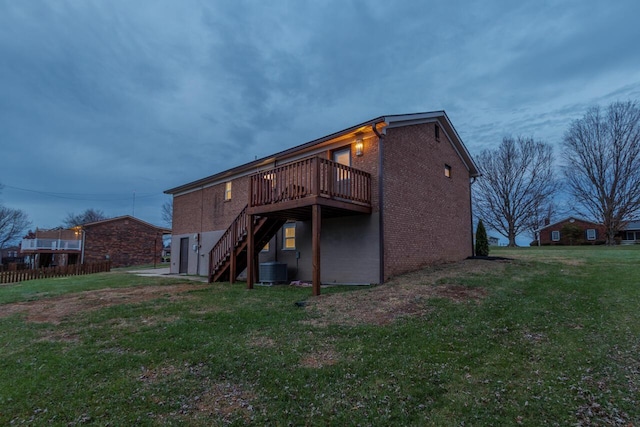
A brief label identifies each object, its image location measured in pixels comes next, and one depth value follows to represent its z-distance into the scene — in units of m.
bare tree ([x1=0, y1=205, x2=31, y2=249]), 42.77
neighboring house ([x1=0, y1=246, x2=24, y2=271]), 48.73
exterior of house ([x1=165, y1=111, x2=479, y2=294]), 10.24
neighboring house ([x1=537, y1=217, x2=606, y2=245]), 35.62
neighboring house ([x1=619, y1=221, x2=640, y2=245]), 39.89
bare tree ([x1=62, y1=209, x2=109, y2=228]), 58.32
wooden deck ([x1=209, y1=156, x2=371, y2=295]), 9.30
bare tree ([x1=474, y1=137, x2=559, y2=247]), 29.91
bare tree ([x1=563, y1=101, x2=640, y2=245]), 25.92
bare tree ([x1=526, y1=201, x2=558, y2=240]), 29.97
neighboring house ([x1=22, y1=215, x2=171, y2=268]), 30.14
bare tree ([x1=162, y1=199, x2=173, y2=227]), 56.06
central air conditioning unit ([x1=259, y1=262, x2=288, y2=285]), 12.23
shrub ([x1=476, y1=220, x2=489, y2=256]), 17.86
